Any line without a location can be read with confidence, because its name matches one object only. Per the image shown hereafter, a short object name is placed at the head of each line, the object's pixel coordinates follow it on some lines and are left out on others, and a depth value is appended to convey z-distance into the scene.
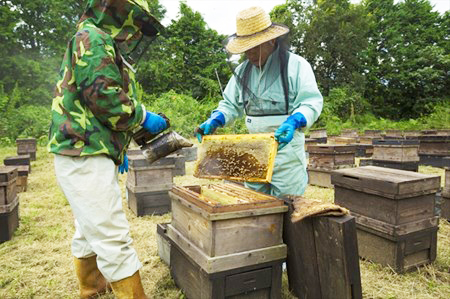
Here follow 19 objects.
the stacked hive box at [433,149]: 7.44
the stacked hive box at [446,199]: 3.80
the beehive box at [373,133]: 10.80
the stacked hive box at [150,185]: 4.38
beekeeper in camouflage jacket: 1.86
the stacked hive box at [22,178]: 5.64
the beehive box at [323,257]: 1.79
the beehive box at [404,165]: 6.16
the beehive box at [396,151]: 6.14
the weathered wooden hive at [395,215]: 2.74
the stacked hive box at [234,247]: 1.95
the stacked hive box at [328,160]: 5.92
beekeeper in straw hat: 2.43
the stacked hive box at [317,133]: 11.27
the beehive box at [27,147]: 8.78
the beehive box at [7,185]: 3.43
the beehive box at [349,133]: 11.35
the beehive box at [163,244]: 2.86
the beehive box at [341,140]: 8.04
